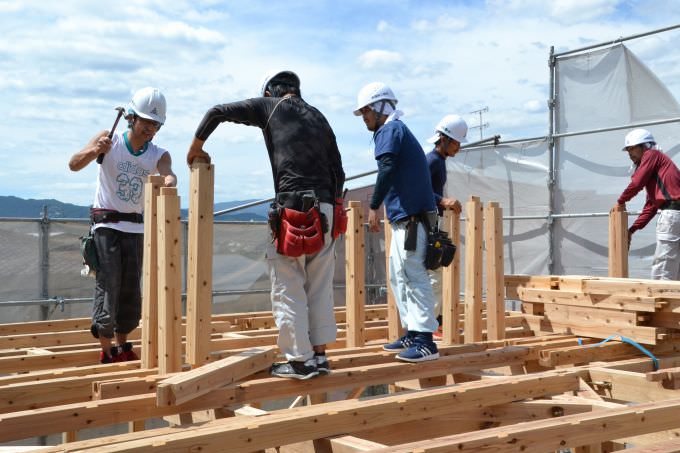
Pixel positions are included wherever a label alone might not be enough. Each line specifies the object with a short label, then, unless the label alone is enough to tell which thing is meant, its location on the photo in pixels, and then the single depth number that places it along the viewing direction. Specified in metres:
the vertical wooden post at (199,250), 4.20
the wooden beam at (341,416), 3.15
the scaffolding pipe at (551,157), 11.09
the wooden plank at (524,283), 6.77
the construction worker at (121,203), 4.89
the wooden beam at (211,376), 3.63
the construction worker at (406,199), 4.89
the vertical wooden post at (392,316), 5.90
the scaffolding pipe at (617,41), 9.66
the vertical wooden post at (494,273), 6.14
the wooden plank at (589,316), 5.96
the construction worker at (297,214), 4.11
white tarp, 10.22
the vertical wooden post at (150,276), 4.50
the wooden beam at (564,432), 3.18
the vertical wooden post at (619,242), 7.70
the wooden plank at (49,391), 4.09
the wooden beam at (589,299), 5.82
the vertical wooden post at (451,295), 5.87
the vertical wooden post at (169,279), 4.28
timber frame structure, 3.46
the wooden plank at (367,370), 4.04
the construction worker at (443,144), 6.18
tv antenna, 14.31
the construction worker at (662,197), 7.60
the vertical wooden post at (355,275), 5.78
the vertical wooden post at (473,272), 5.97
